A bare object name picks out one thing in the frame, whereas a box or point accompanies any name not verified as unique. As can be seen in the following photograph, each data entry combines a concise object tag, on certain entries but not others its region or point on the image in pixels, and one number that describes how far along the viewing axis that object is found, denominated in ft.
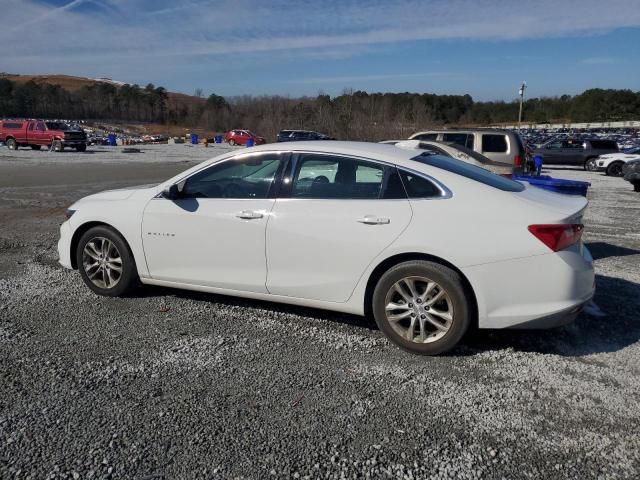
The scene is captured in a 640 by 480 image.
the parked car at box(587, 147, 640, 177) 75.11
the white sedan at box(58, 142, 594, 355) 12.64
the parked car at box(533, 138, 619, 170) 84.43
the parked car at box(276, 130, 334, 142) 134.62
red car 189.39
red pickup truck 121.29
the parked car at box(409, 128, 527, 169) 42.57
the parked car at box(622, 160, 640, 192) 51.81
